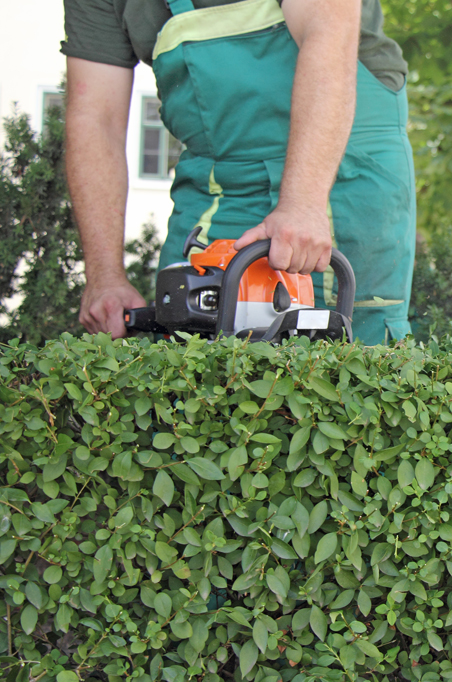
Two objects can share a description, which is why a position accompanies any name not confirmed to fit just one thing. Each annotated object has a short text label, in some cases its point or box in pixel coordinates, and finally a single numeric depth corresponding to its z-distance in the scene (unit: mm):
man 2053
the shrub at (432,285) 3604
